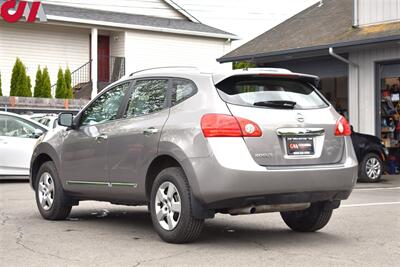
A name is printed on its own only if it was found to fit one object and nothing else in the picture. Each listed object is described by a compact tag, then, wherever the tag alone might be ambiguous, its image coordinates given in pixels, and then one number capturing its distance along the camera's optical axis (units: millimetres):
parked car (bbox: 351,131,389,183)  16156
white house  26984
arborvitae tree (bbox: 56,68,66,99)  25656
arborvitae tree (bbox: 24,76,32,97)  25547
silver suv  6480
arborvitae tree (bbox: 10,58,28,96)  25345
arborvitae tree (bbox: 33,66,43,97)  25734
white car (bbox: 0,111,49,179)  14320
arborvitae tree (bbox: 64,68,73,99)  25900
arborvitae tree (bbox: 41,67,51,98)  25688
